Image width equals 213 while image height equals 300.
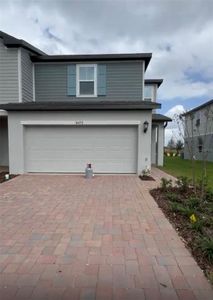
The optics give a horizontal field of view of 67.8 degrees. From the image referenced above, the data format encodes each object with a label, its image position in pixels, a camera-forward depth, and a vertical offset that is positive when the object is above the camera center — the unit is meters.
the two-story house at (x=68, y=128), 7.07 +0.80
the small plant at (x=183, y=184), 4.82 -1.19
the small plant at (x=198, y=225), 2.81 -1.44
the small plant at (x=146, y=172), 7.01 -1.17
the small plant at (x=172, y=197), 4.24 -1.41
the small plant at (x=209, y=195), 4.21 -1.36
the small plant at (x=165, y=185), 4.98 -1.25
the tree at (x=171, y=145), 25.45 +0.01
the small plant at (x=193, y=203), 3.74 -1.38
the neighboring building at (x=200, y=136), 14.30 +0.95
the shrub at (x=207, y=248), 2.18 -1.47
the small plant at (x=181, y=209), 3.36 -1.41
